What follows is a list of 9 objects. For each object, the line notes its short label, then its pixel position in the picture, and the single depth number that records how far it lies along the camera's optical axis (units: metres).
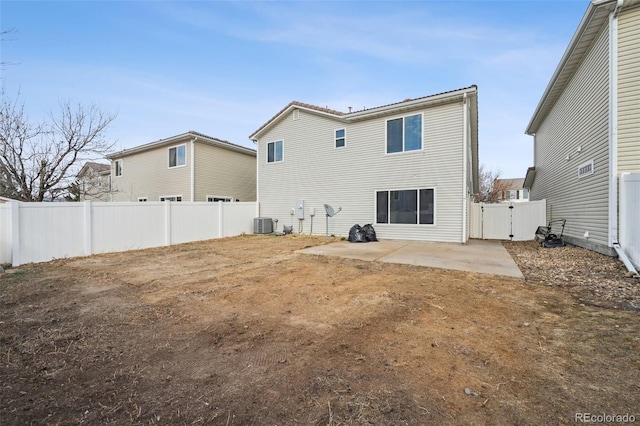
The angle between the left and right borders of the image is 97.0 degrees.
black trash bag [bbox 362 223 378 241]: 11.20
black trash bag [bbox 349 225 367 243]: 11.05
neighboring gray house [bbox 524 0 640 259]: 6.64
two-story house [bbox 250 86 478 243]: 10.38
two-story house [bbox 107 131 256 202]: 15.44
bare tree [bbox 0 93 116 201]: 11.30
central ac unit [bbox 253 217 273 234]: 14.36
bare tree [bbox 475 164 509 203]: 30.56
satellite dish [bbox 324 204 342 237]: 12.77
